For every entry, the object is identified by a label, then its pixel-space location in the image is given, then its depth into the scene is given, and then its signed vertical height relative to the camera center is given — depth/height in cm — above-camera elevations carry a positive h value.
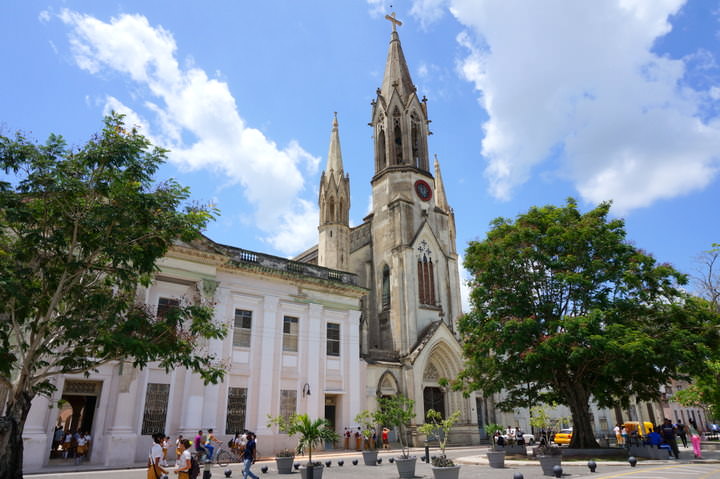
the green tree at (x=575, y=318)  1727 +356
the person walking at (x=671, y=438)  1812 -100
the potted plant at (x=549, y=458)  1401 -129
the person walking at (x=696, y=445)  1767 -126
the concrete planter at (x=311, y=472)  1156 -130
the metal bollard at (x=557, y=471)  1262 -148
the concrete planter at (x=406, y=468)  1370 -146
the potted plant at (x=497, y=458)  1644 -148
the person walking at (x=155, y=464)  900 -83
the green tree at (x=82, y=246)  984 +363
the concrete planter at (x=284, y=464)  1541 -147
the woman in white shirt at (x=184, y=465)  951 -90
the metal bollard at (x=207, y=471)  1288 -142
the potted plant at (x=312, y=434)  1169 -46
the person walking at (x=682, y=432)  2631 -118
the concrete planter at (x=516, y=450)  2107 -158
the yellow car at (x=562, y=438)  3064 -160
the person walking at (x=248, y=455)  1252 -99
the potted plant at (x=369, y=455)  1797 -144
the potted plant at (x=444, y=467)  1135 -123
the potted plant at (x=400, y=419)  1375 -16
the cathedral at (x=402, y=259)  3111 +1087
